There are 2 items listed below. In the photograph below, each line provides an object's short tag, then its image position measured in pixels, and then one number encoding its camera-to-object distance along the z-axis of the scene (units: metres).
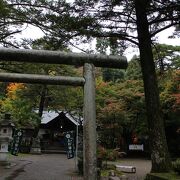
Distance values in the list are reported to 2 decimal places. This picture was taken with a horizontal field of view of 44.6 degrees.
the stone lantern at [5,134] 13.78
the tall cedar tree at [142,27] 7.67
